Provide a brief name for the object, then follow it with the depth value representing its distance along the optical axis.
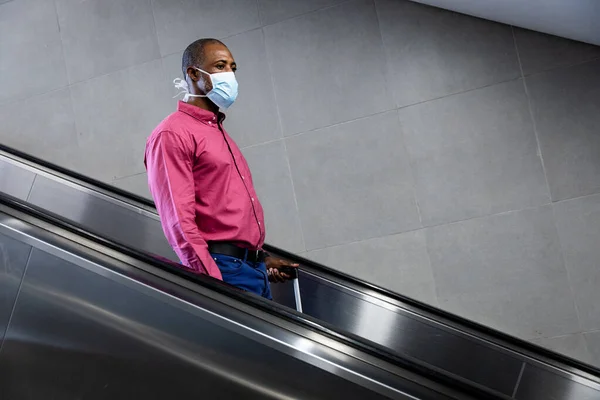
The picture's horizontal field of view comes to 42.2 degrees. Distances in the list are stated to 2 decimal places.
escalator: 2.28
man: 2.87
